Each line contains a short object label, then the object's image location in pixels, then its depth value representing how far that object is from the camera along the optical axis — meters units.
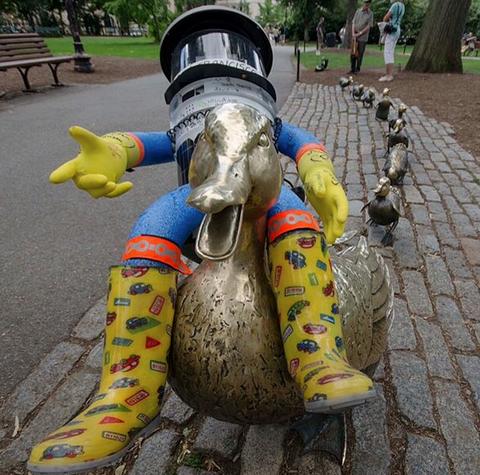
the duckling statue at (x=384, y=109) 6.47
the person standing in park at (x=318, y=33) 21.86
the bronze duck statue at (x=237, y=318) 1.08
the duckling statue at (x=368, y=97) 7.57
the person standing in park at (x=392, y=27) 10.55
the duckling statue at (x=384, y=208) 3.16
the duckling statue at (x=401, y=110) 5.66
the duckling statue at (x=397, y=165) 3.97
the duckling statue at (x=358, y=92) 8.24
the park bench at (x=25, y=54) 8.97
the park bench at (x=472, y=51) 23.19
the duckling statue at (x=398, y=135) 4.76
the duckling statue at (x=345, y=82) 9.24
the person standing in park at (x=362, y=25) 11.79
